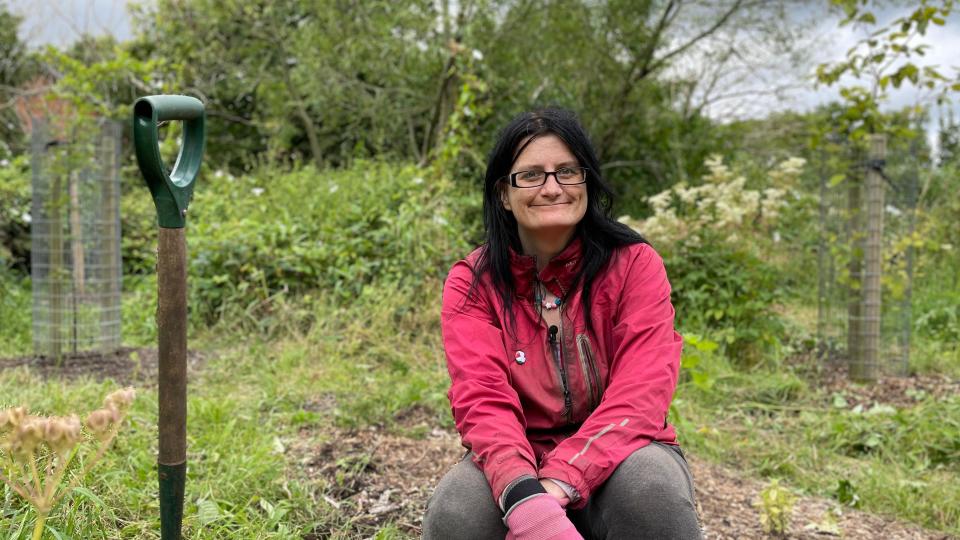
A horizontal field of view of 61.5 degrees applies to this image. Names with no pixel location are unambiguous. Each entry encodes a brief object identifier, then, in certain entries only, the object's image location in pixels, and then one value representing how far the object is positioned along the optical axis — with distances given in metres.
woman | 1.55
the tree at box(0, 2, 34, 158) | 12.37
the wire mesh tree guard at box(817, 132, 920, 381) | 4.50
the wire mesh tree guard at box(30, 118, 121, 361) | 4.35
